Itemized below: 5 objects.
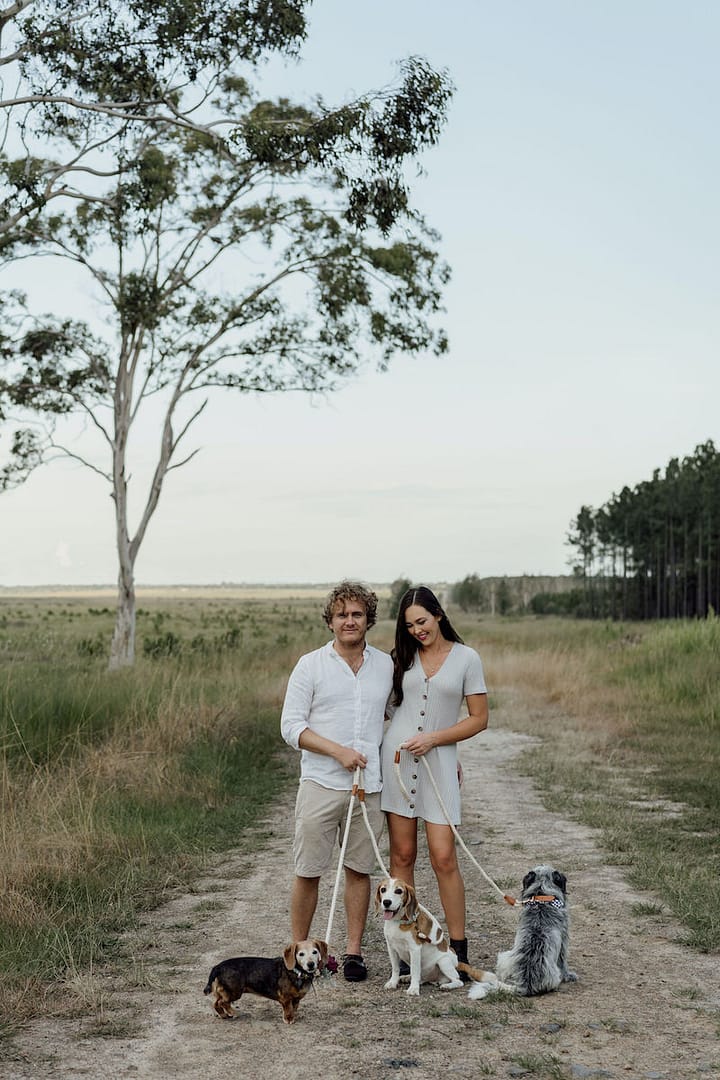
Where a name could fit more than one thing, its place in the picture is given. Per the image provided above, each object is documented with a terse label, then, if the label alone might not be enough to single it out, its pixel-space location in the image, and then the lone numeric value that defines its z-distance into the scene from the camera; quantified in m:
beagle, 5.18
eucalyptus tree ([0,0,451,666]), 24.95
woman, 5.76
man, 5.62
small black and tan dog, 5.05
